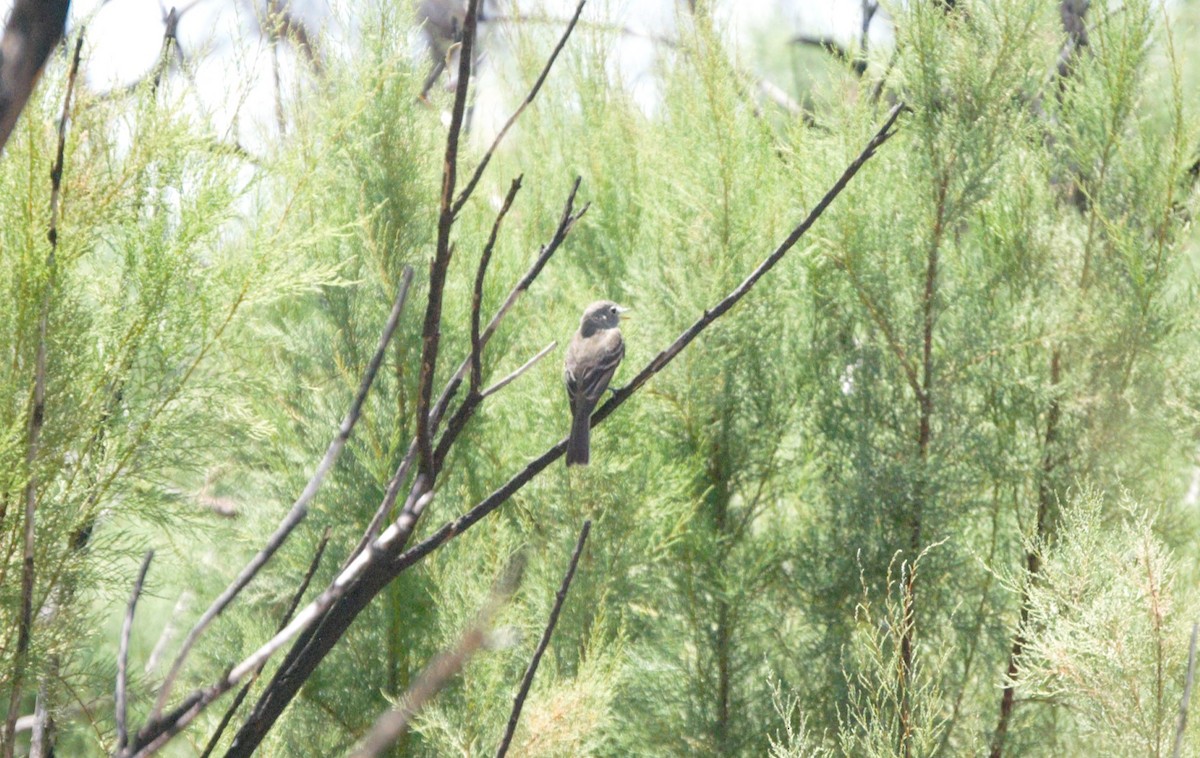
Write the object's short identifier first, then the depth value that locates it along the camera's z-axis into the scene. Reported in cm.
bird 1032
